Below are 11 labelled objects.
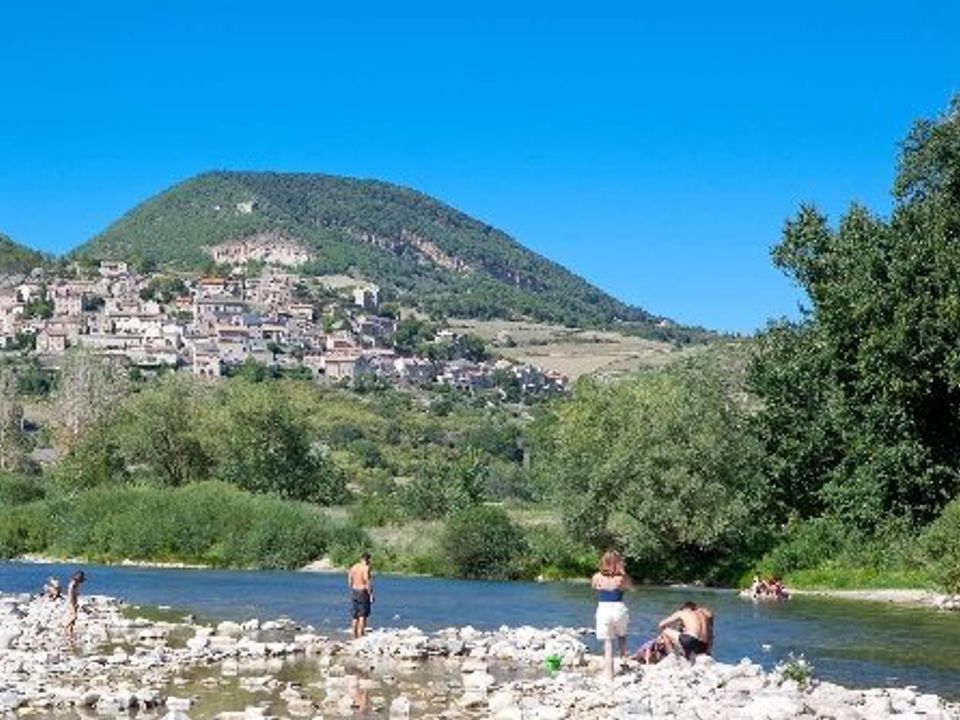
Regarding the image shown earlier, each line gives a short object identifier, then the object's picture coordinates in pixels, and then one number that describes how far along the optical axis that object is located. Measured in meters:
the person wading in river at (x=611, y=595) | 23.28
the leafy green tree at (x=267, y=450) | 89.94
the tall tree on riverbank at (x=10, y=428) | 125.09
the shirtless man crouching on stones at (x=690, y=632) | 24.97
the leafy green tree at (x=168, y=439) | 91.19
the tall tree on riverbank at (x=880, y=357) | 50.00
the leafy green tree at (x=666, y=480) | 58.38
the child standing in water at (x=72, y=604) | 32.37
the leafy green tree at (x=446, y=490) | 76.41
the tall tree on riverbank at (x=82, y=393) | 115.19
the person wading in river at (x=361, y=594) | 31.05
